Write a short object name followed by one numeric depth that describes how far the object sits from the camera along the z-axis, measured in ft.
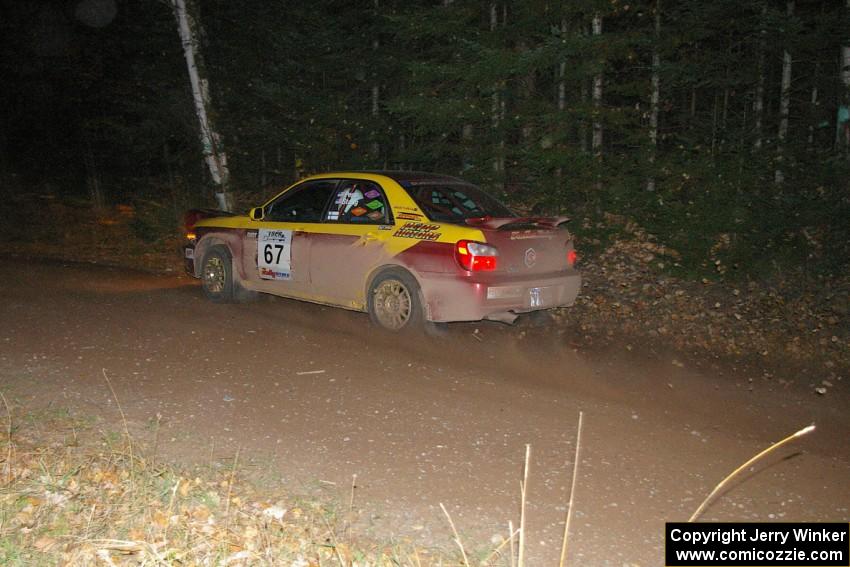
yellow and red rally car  25.73
